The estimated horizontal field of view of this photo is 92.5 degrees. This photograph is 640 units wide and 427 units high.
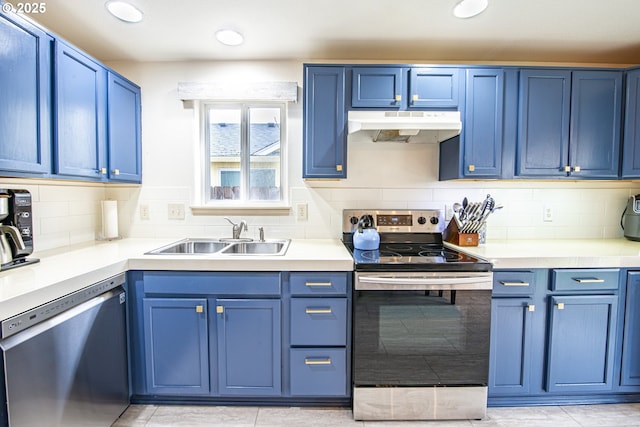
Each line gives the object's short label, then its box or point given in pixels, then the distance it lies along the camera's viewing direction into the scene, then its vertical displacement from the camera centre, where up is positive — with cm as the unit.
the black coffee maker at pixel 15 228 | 145 -15
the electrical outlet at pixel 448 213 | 231 -8
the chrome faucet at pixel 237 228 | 226 -21
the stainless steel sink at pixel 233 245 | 222 -33
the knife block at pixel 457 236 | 211 -24
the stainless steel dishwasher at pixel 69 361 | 108 -68
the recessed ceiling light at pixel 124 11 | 166 +106
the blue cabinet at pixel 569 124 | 204 +54
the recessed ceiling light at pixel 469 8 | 163 +107
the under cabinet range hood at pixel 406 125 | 185 +47
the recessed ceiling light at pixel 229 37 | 193 +106
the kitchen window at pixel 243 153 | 244 +38
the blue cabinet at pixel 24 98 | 130 +45
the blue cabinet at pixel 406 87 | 202 +76
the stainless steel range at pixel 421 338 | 165 -75
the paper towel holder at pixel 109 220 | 224 -15
